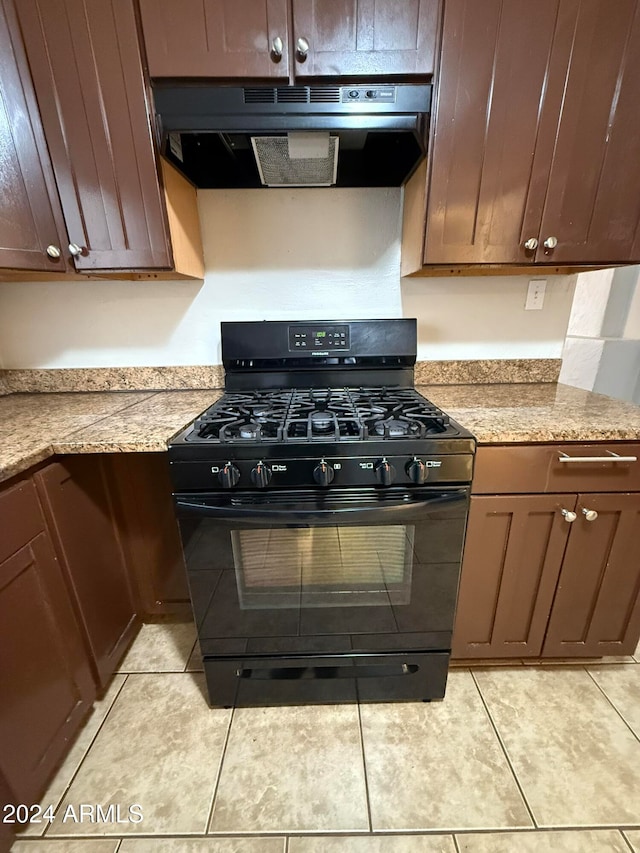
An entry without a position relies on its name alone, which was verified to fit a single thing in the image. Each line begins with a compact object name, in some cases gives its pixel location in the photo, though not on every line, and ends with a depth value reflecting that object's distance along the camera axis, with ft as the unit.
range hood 3.29
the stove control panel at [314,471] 3.09
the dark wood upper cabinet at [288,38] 3.13
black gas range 3.12
